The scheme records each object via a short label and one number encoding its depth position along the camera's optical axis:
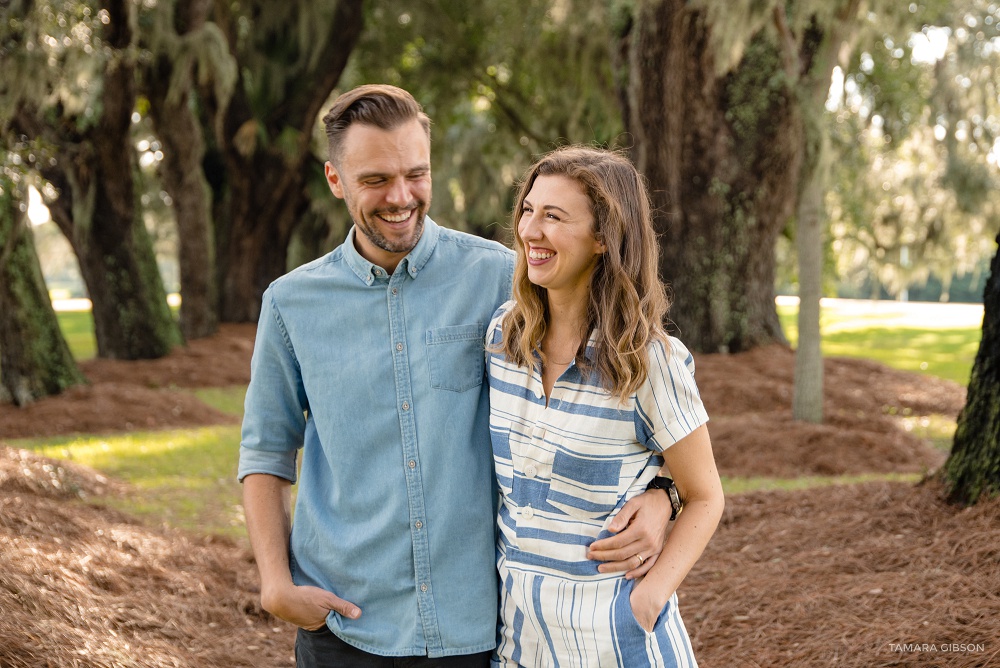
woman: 1.92
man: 2.07
